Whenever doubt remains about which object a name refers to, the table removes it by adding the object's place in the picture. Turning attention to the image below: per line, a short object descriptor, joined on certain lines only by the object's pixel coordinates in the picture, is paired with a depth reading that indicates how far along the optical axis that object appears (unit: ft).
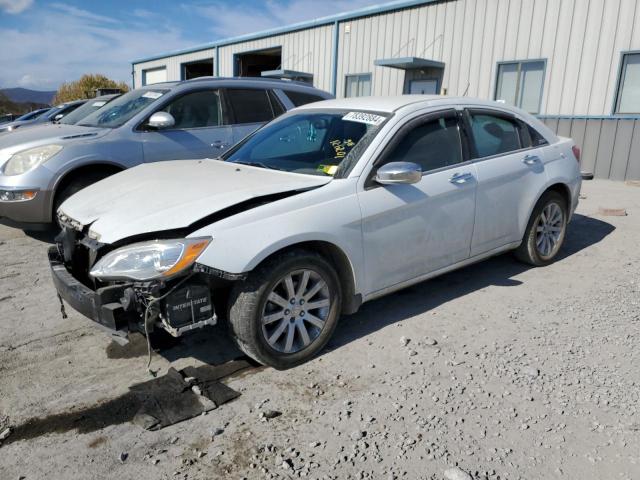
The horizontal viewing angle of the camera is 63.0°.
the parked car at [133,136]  17.52
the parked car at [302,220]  9.58
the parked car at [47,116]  44.23
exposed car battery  9.40
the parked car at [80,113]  23.47
